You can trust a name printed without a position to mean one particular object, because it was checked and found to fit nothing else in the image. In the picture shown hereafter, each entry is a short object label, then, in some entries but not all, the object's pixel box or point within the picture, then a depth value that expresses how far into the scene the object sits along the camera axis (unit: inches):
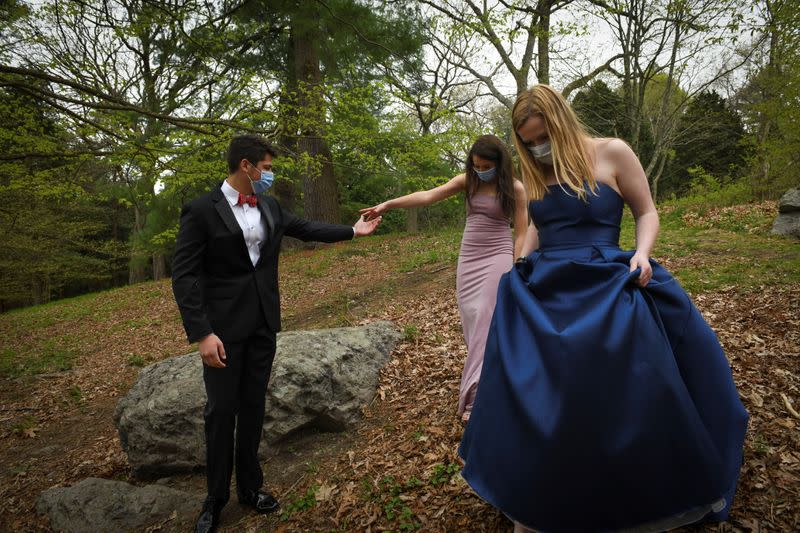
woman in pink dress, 147.1
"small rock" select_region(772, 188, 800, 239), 376.5
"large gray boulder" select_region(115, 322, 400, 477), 171.9
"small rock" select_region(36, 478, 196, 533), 144.6
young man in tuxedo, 113.4
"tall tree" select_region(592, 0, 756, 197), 457.7
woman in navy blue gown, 75.7
